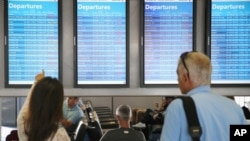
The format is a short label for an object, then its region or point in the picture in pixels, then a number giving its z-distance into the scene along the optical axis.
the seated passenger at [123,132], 3.77
